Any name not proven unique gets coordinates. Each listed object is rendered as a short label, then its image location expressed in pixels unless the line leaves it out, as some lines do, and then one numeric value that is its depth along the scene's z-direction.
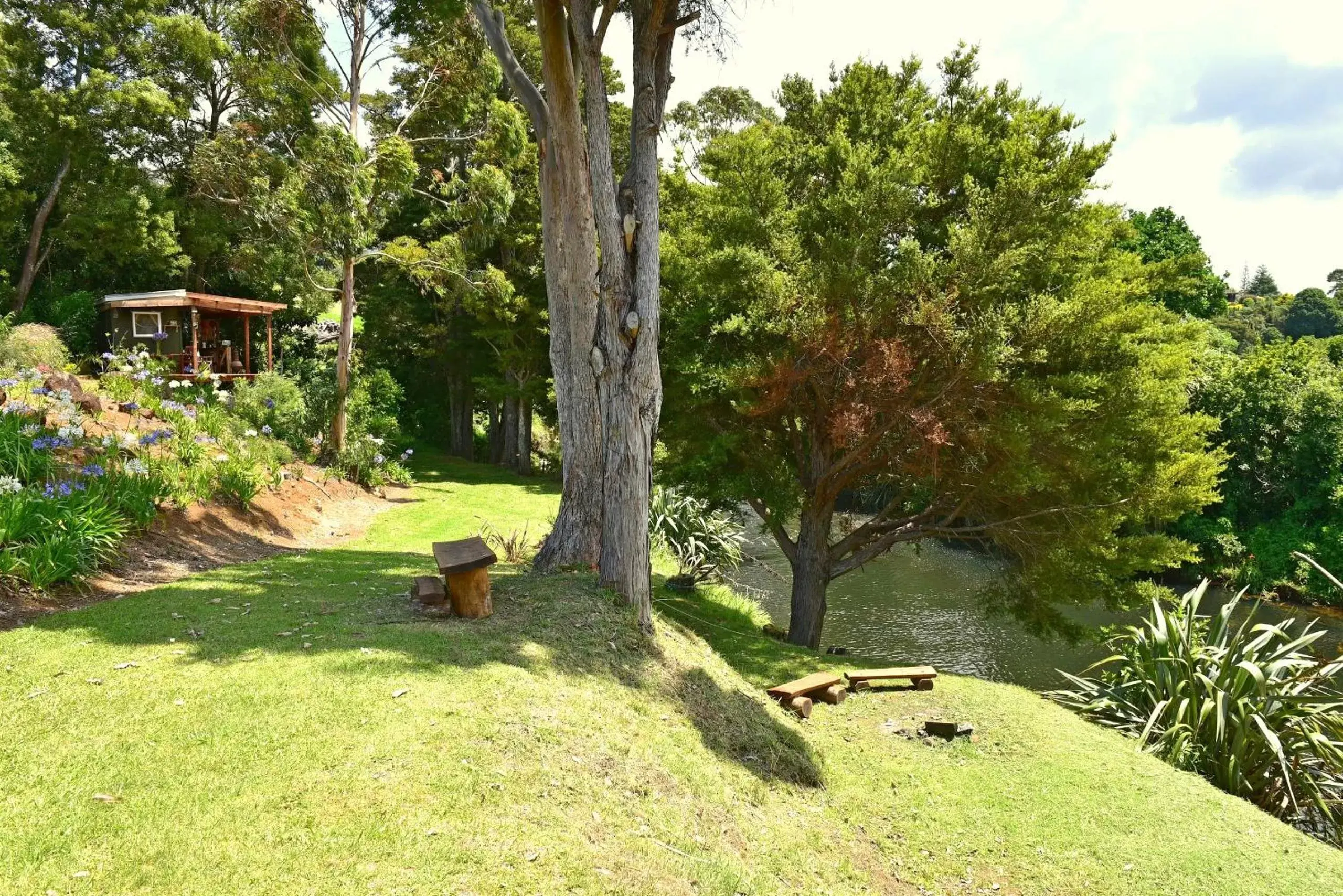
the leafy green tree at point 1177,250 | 28.73
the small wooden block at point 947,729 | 6.88
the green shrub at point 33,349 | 13.09
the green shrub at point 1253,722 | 6.98
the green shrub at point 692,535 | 14.88
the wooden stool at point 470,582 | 6.15
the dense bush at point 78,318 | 20.53
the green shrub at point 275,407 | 15.75
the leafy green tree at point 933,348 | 9.27
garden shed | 19.41
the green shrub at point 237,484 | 11.04
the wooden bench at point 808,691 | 7.14
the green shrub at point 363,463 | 16.58
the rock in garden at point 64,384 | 10.91
